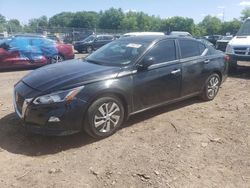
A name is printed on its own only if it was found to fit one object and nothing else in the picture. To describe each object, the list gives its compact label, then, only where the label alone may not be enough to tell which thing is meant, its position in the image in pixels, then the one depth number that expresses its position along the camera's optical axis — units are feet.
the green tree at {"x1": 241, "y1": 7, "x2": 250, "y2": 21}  209.41
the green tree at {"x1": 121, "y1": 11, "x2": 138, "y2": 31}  222.82
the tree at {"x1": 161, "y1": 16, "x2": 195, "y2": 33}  218.87
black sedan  8.95
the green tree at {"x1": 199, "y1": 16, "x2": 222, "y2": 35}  225.37
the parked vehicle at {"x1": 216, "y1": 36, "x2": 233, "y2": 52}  29.29
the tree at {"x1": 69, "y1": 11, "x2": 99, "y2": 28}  234.69
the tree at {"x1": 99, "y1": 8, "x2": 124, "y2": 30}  235.89
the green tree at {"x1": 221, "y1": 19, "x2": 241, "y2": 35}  202.56
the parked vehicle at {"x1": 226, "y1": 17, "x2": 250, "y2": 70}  21.45
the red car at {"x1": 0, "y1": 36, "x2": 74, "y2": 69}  24.78
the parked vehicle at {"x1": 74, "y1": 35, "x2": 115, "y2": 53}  46.90
